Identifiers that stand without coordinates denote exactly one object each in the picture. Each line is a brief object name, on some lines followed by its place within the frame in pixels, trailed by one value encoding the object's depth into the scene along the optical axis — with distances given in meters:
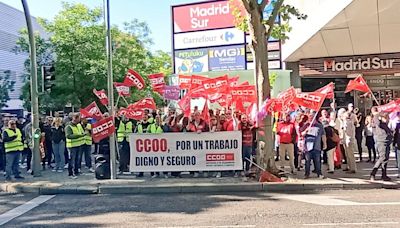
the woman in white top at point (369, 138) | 15.46
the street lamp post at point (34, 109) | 14.09
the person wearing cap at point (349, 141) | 13.46
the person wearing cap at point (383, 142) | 11.97
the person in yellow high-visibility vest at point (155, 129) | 13.63
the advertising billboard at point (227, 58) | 29.02
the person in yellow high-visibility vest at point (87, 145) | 14.77
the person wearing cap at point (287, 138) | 13.80
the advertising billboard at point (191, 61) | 29.98
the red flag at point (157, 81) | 15.63
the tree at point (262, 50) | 12.51
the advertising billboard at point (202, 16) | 29.61
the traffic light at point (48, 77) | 14.54
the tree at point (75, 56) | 32.91
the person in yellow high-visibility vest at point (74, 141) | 13.95
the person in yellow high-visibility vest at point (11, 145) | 13.41
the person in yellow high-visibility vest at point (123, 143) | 14.14
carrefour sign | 29.28
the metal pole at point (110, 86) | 13.14
